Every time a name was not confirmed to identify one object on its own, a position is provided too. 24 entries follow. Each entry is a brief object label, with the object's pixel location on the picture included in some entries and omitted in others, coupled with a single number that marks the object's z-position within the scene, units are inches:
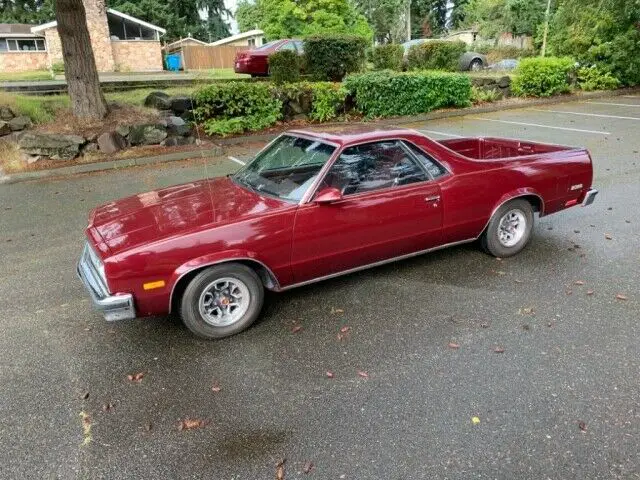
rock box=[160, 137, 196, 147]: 430.3
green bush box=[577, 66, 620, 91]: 726.5
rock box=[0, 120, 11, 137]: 407.0
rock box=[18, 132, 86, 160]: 382.3
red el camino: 134.9
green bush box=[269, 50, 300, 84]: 563.8
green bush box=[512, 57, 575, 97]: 673.6
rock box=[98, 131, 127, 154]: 401.4
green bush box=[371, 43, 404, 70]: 757.9
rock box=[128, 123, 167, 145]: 419.2
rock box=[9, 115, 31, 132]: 413.1
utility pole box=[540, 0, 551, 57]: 872.9
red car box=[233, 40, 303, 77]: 743.7
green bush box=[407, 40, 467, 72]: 727.1
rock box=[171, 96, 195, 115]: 475.8
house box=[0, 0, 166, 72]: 1272.1
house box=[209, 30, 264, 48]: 1801.2
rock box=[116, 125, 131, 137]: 413.1
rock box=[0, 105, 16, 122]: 414.3
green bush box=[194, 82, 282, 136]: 467.5
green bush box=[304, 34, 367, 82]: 628.7
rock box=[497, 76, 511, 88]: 667.4
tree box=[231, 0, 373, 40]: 1370.6
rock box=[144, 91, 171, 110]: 474.6
